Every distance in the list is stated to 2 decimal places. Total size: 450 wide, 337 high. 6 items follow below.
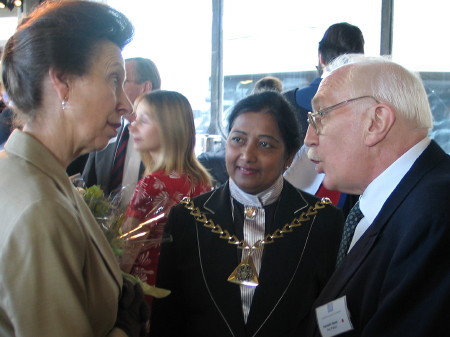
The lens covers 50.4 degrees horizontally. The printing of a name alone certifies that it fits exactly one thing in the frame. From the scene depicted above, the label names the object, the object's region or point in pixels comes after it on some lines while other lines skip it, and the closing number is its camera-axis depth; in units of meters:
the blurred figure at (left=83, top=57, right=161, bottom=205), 2.72
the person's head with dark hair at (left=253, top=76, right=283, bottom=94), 3.59
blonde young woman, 2.31
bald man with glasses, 1.03
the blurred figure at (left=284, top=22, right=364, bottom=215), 2.73
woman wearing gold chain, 1.67
